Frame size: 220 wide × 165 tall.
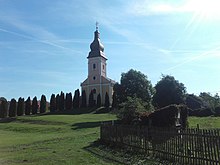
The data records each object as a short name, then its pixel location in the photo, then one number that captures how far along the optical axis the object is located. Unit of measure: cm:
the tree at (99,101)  4931
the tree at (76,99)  4981
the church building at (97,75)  5509
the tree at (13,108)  4423
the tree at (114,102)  4508
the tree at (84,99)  5012
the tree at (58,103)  4912
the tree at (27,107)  4607
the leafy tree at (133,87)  3971
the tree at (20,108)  4504
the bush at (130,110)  1621
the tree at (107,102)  4753
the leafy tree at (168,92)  3086
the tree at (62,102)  4915
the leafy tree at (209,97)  4509
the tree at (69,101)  4928
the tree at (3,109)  4287
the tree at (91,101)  4939
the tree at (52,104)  4838
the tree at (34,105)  4690
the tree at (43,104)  4760
